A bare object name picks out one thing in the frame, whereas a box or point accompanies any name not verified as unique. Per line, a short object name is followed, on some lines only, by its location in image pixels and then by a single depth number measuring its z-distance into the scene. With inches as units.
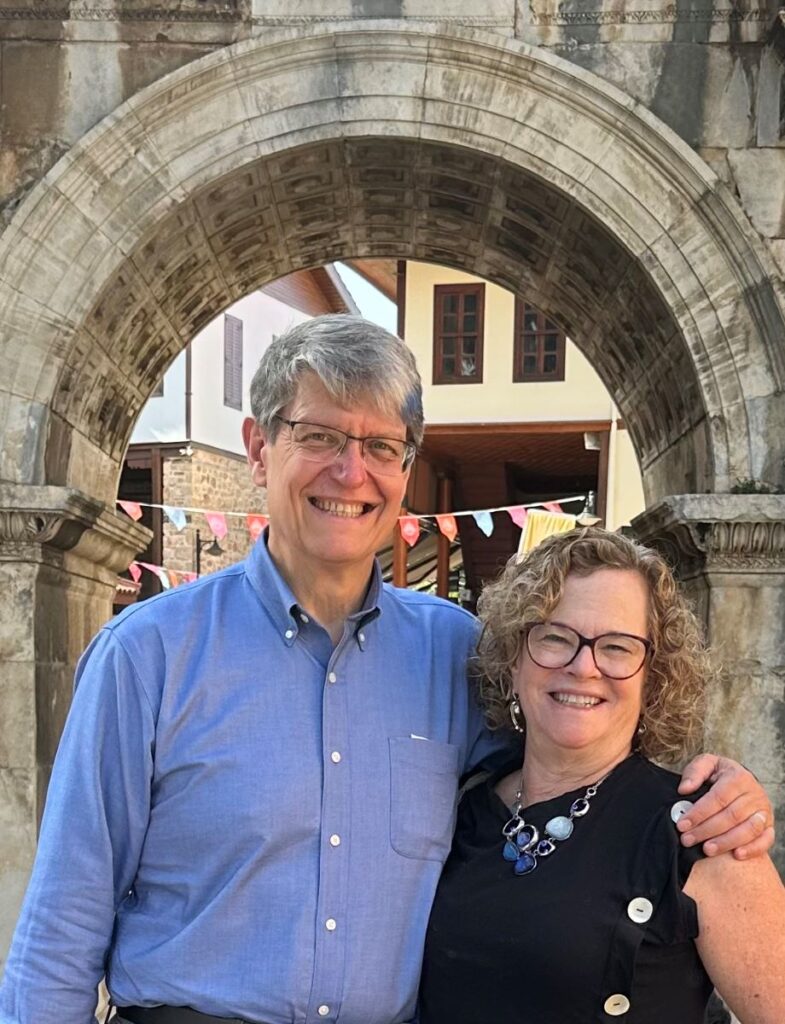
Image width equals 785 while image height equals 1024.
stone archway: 195.3
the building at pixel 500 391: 558.3
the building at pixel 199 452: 695.1
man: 70.1
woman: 69.3
